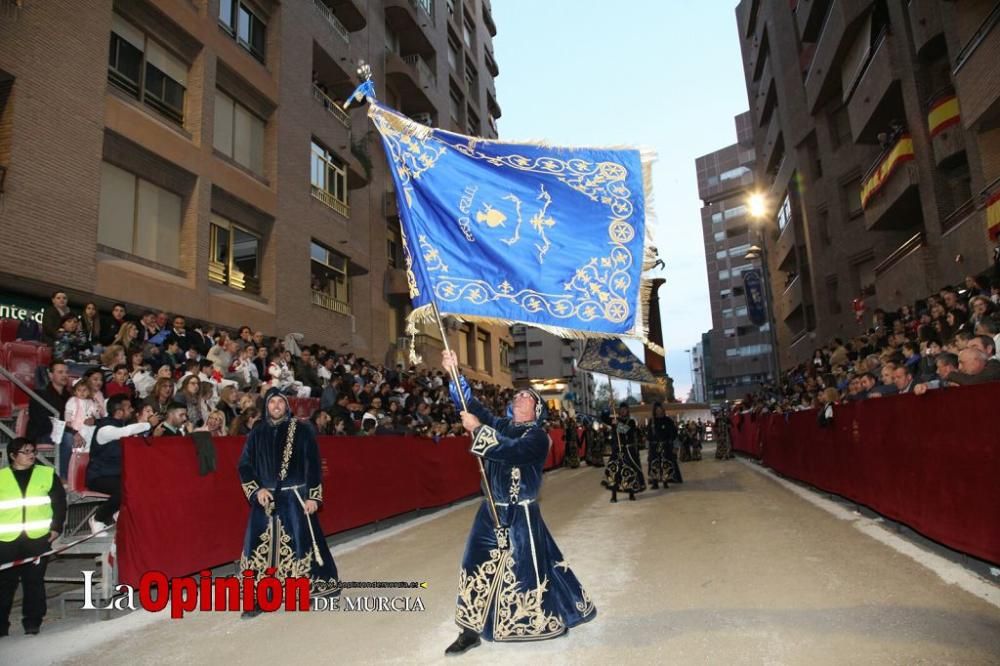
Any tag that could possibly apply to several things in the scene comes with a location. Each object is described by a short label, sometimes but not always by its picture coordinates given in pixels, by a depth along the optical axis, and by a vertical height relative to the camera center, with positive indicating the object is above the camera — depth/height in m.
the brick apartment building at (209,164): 11.55 +6.58
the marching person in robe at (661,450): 14.78 -0.48
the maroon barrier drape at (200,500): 6.31 -0.64
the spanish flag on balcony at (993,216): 13.73 +4.16
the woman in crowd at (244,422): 8.61 +0.30
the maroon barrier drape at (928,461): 5.73 -0.48
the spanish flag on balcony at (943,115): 17.02 +7.85
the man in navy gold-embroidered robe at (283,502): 5.97 -0.53
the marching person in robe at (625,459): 13.35 -0.60
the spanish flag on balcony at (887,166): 19.42 +7.84
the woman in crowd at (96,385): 7.93 +0.78
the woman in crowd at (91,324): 10.33 +1.99
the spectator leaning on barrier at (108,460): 6.37 -0.09
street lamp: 19.60 +5.78
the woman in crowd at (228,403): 10.52 +0.68
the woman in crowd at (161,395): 8.79 +0.71
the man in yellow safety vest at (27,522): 5.40 -0.57
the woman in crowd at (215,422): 9.14 +0.33
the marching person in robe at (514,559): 4.57 -0.88
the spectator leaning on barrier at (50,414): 7.43 +0.45
